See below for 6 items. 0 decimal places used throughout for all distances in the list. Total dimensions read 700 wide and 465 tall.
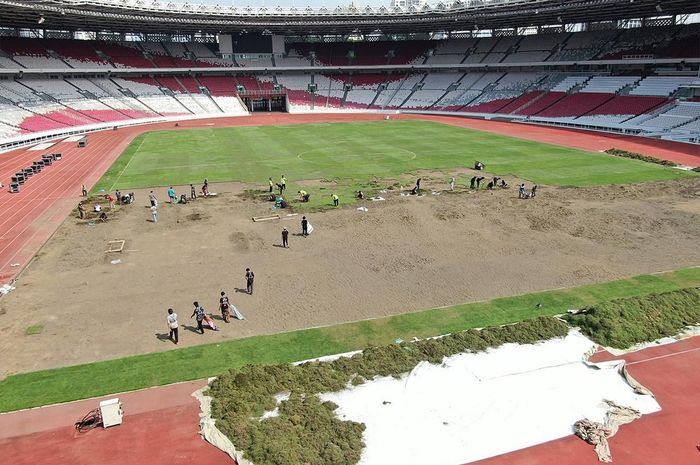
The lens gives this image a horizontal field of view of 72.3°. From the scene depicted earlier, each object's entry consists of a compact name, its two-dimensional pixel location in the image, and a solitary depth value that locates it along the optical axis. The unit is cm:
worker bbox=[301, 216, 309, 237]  2637
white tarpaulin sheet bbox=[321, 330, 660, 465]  1203
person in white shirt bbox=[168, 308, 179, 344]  1627
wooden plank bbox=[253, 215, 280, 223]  2944
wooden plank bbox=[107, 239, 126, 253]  2480
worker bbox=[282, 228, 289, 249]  2478
